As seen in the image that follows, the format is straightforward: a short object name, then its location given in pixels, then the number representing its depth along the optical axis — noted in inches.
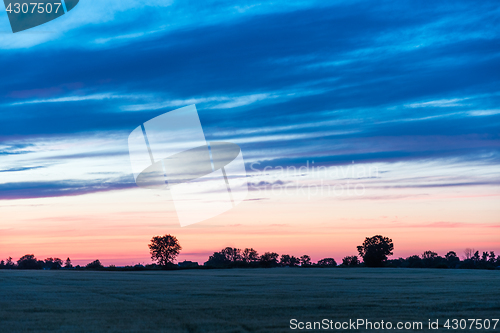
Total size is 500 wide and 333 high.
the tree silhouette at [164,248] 7386.8
